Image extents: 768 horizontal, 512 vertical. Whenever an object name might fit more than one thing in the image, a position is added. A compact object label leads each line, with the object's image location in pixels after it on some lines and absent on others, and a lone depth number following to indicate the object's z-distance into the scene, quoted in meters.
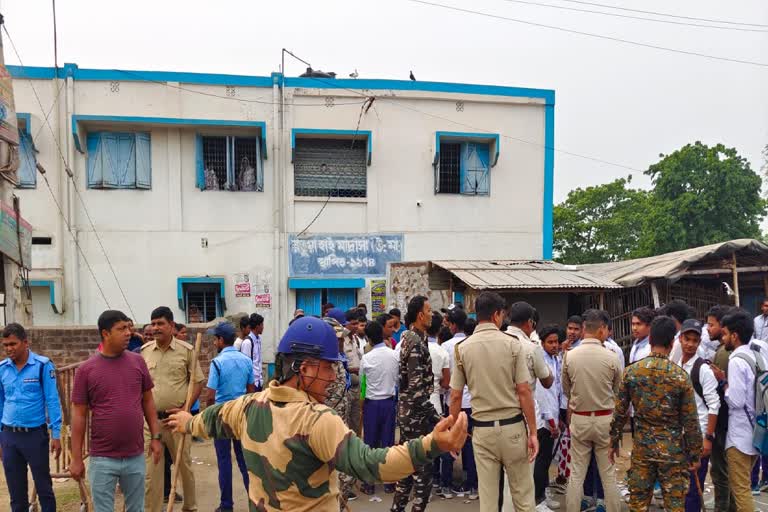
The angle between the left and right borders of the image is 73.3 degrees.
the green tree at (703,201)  20.88
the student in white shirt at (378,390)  5.46
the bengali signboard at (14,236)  7.01
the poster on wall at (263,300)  12.12
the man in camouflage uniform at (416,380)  4.78
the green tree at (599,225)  27.00
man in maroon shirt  3.76
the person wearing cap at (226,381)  5.02
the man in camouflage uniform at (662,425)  3.72
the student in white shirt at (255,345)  6.82
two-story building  11.47
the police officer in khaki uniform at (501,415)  3.88
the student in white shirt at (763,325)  7.88
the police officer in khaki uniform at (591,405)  4.34
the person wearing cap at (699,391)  4.08
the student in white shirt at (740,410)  4.10
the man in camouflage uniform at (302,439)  2.00
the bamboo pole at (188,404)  4.10
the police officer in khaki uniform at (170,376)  4.72
